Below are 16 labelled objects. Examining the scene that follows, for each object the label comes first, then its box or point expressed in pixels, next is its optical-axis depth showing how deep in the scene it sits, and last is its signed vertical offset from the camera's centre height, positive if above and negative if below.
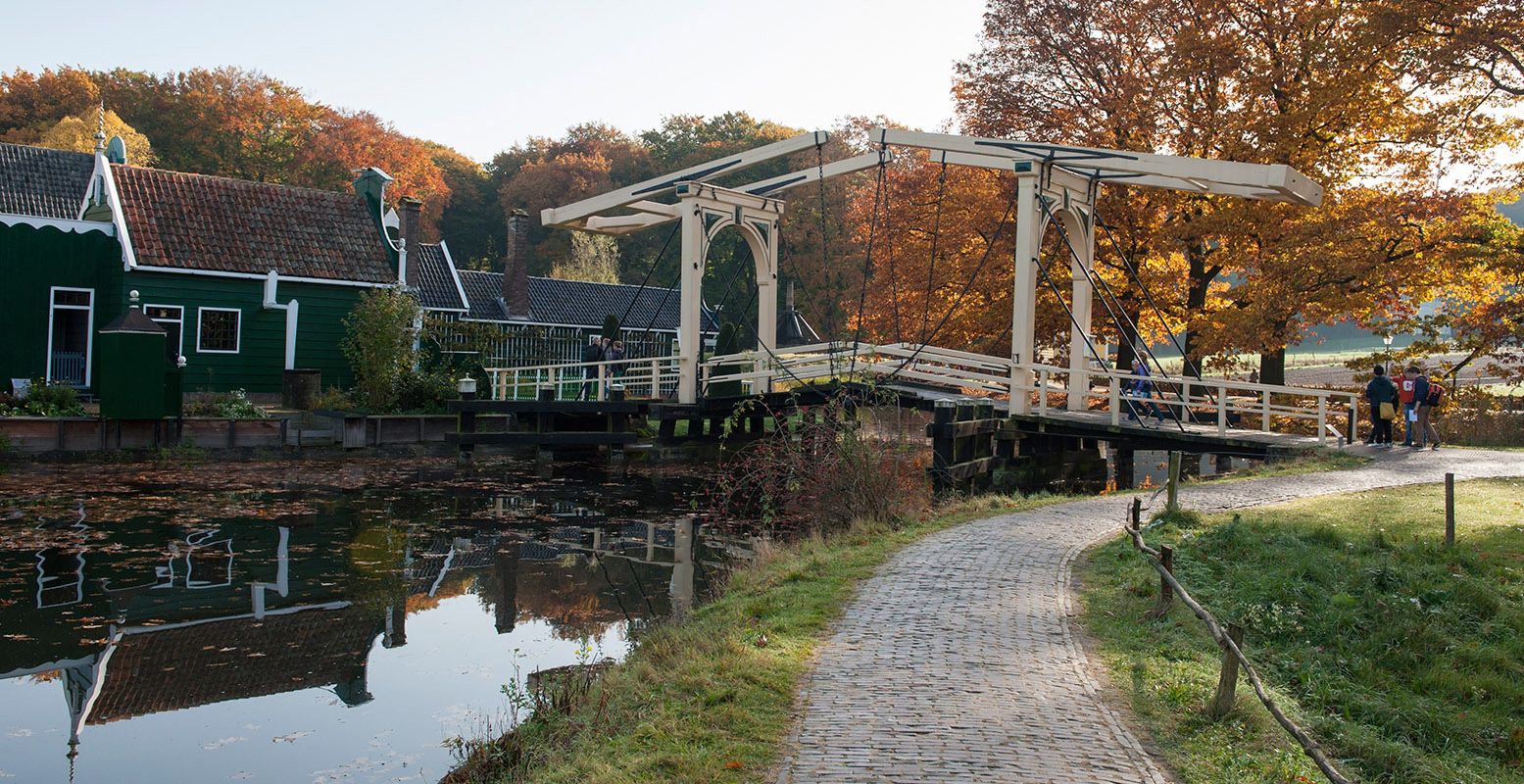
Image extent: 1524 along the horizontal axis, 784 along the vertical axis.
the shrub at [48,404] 20.27 -0.17
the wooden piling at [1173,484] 11.11 -0.57
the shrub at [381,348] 24.11 +1.21
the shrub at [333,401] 24.00 +0.02
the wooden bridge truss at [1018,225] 15.99 +3.11
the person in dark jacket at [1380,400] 18.03 +0.50
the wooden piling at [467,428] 22.08 -0.44
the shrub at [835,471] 12.55 -0.63
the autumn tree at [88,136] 39.25 +9.07
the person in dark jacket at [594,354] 22.31 +1.13
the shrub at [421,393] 24.20 +0.24
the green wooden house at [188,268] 23.84 +2.86
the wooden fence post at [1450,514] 9.12 -0.65
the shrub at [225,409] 21.88 -0.18
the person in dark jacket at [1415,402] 18.27 +0.49
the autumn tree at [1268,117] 19.25 +5.77
